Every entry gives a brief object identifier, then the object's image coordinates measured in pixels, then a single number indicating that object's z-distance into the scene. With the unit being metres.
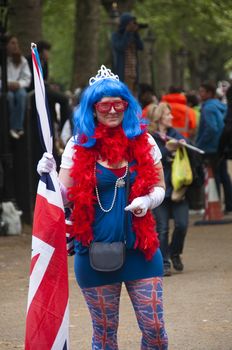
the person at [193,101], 18.86
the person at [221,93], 23.28
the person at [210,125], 15.10
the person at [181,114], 15.28
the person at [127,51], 16.91
